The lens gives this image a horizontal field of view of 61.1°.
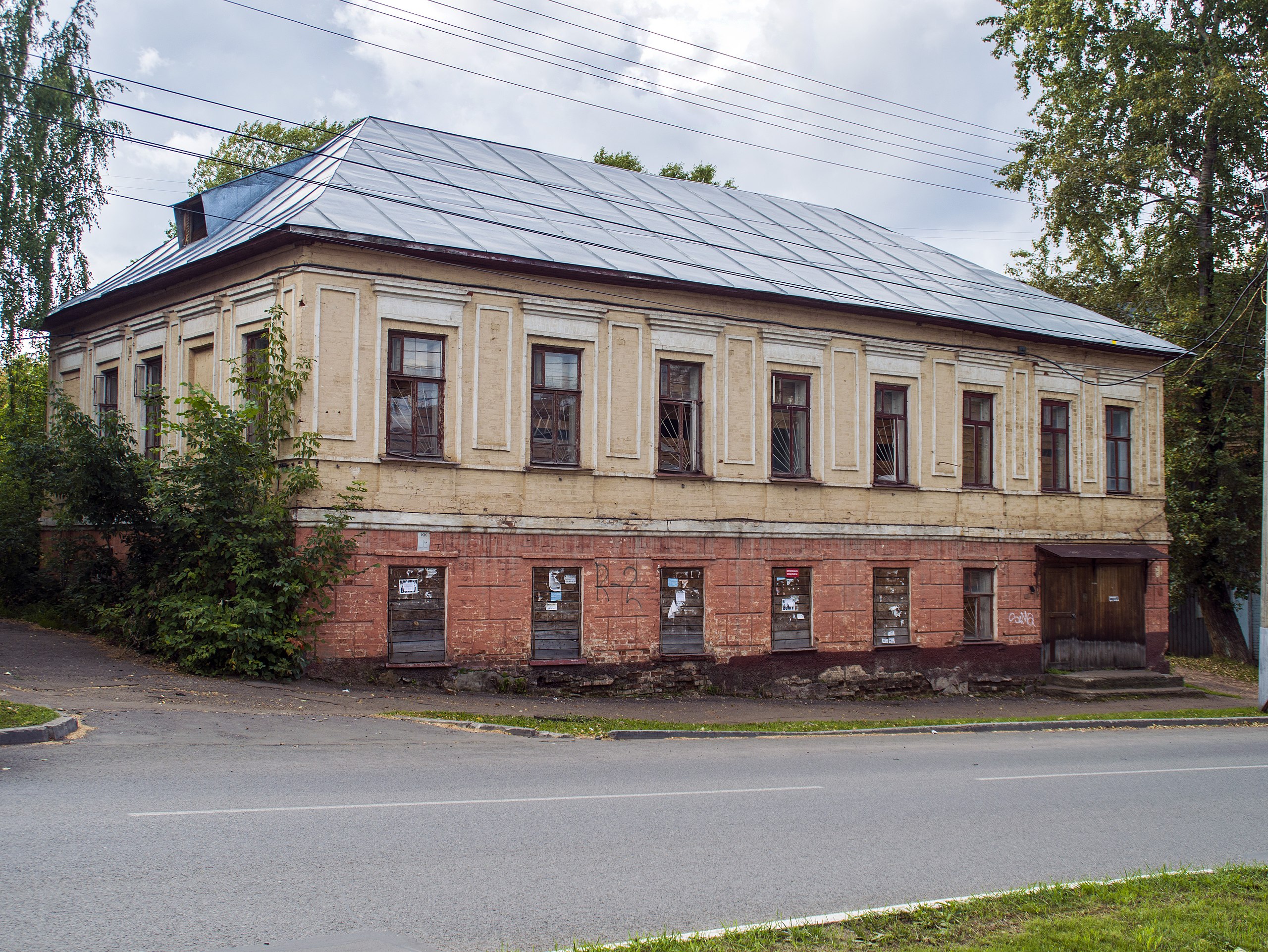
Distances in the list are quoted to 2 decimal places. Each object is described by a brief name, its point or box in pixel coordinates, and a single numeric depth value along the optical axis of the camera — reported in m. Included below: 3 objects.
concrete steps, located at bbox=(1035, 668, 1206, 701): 22.92
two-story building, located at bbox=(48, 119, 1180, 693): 16.75
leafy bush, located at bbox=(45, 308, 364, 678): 15.29
